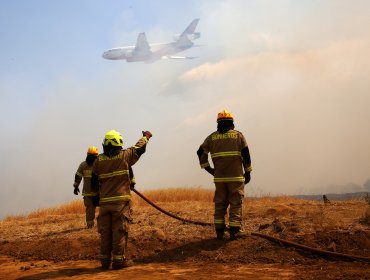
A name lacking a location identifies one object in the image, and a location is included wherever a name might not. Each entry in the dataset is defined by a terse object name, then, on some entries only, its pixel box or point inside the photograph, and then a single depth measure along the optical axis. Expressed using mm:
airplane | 54219
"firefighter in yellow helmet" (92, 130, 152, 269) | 7680
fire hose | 6897
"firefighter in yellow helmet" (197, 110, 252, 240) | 8406
